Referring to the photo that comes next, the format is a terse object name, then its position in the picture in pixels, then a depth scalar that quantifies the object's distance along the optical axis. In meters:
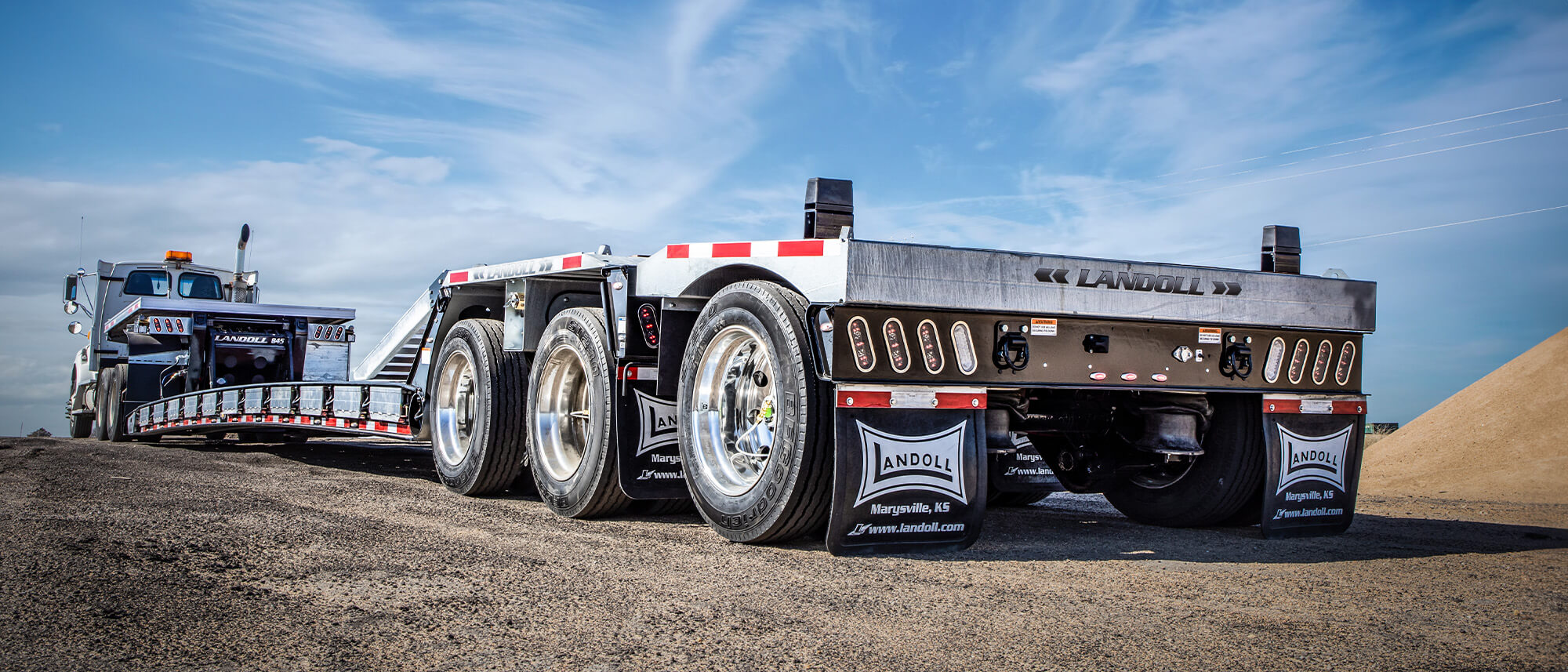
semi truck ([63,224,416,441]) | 14.50
